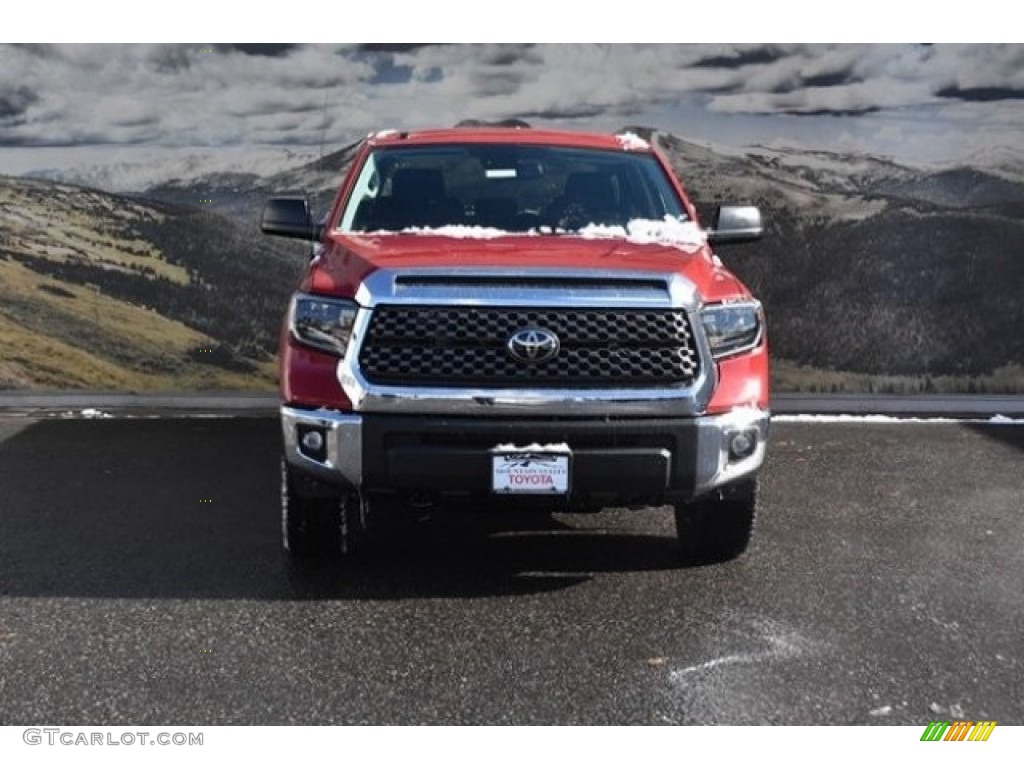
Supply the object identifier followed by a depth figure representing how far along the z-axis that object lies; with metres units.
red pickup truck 4.07
